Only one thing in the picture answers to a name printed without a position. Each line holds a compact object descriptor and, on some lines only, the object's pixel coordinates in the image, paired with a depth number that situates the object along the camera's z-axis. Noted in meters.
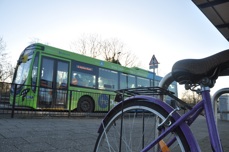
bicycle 1.36
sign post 8.83
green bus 9.88
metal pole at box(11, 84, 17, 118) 7.92
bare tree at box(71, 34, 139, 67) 32.62
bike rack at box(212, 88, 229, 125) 1.91
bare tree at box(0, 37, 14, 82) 33.84
